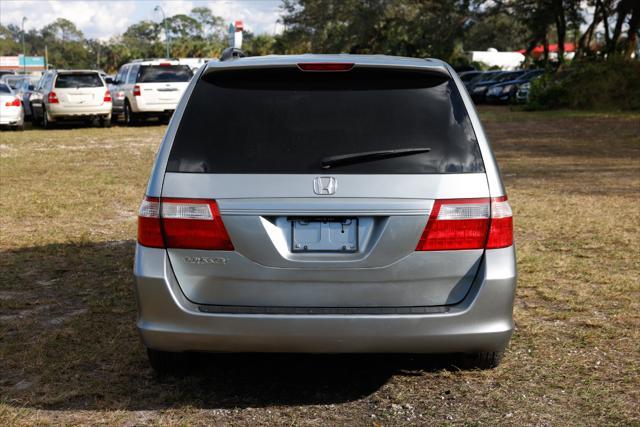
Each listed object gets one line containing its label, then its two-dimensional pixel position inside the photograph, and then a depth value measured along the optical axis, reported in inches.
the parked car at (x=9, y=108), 1016.9
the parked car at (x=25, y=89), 1231.1
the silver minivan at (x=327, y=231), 161.6
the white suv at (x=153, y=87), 1050.7
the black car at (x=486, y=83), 1654.8
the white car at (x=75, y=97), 1040.2
